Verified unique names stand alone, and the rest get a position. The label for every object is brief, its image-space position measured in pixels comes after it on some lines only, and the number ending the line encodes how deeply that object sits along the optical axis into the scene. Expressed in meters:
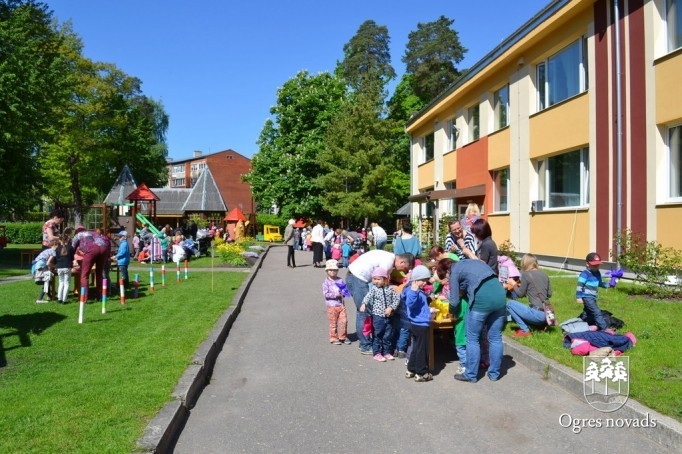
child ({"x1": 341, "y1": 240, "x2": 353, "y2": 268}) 21.91
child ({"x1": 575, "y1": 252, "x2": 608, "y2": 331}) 8.19
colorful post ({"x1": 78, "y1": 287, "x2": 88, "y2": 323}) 9.82
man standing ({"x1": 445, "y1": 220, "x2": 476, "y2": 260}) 8.71
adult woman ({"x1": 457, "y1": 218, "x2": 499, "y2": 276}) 7.69
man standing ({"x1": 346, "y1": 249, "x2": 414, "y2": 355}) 8.34
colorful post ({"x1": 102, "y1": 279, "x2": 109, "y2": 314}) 10.80
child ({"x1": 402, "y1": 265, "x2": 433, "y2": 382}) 7.00
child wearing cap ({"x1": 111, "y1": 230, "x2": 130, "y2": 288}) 13.69
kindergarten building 12.49
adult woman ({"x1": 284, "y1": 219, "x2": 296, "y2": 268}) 22.53
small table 7.48
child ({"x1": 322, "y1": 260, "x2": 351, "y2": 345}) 9.01
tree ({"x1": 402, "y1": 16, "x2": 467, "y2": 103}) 52.06
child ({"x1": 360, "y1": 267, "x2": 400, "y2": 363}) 7.86
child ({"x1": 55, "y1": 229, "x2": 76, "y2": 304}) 12.17
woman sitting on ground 8.67
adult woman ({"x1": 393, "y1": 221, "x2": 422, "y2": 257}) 11.46
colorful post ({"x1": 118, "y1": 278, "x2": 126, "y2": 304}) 12.17
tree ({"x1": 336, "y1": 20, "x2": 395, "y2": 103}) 57.25
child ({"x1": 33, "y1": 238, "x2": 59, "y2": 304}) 12.45
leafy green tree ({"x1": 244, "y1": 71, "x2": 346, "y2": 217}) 44.71
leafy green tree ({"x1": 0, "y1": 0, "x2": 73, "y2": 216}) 23.36
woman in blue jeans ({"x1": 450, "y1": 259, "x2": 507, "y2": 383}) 6.71
